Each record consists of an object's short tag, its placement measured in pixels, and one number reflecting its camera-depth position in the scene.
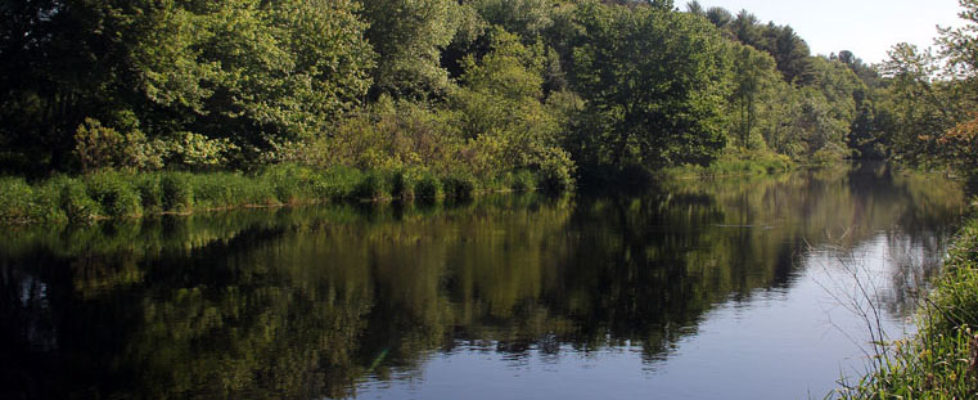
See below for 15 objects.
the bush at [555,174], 46.41
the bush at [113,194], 25.97
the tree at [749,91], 74.25
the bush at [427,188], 38.12
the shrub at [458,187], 39.53
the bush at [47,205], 24.19
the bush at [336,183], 34.81
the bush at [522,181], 45.56
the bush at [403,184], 37.19
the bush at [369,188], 36.03
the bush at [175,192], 28.55
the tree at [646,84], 51.75
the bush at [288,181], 33.34
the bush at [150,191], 27.50
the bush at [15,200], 23.61
